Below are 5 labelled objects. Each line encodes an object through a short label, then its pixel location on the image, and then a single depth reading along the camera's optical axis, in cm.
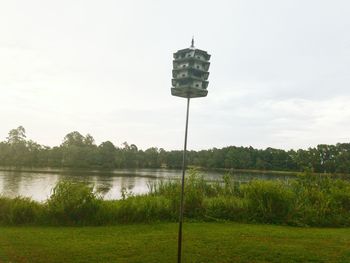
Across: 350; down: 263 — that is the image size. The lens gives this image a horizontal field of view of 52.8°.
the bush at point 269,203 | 1159
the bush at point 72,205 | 1037
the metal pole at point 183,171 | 558
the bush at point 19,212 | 1010
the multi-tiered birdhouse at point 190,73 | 602
